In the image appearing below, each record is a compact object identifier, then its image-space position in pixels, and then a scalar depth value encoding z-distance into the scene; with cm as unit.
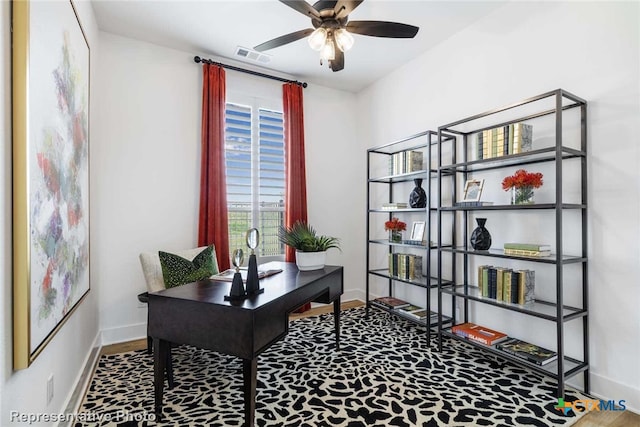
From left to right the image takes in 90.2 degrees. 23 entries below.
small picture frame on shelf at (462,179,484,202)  258
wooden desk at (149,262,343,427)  159
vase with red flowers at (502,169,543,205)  222
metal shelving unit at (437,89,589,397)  200
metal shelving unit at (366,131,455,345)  299
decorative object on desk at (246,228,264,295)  187
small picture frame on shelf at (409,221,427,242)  326
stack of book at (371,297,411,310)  341
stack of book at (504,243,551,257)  218
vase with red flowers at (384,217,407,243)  342
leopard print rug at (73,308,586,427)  185
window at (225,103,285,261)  361
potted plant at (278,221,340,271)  261
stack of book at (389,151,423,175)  327
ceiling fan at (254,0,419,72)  196
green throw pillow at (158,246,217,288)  258
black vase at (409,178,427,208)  328
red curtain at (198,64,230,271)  332
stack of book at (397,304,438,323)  312
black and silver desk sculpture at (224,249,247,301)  175
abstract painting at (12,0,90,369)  119
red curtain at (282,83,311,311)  384
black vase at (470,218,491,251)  256
